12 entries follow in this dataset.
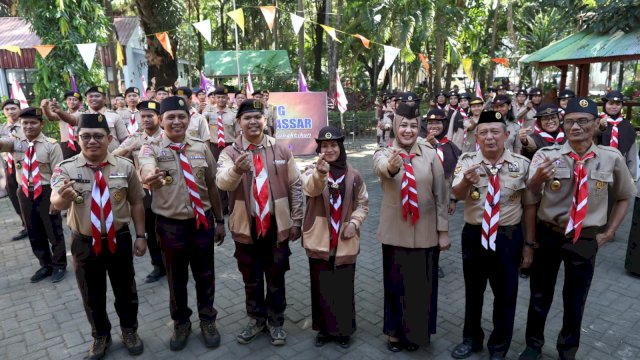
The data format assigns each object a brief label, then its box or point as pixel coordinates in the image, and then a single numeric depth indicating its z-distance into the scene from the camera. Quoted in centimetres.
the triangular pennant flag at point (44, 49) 1099
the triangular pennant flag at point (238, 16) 1062
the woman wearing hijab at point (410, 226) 364
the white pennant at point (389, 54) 1188
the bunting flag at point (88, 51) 1061
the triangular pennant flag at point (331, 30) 1174
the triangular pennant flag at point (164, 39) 1380
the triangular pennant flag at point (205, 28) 1118
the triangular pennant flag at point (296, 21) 1116
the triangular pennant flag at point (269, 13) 1095
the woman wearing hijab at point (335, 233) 375
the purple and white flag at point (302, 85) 1330
